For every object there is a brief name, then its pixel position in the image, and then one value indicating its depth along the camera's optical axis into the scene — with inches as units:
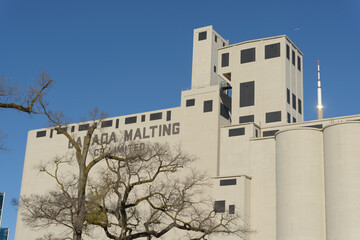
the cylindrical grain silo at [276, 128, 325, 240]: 2691.9
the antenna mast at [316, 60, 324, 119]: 4479.1
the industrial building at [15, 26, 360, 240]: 2687.0
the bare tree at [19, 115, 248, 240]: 997.8
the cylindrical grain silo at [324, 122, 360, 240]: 2573.8
